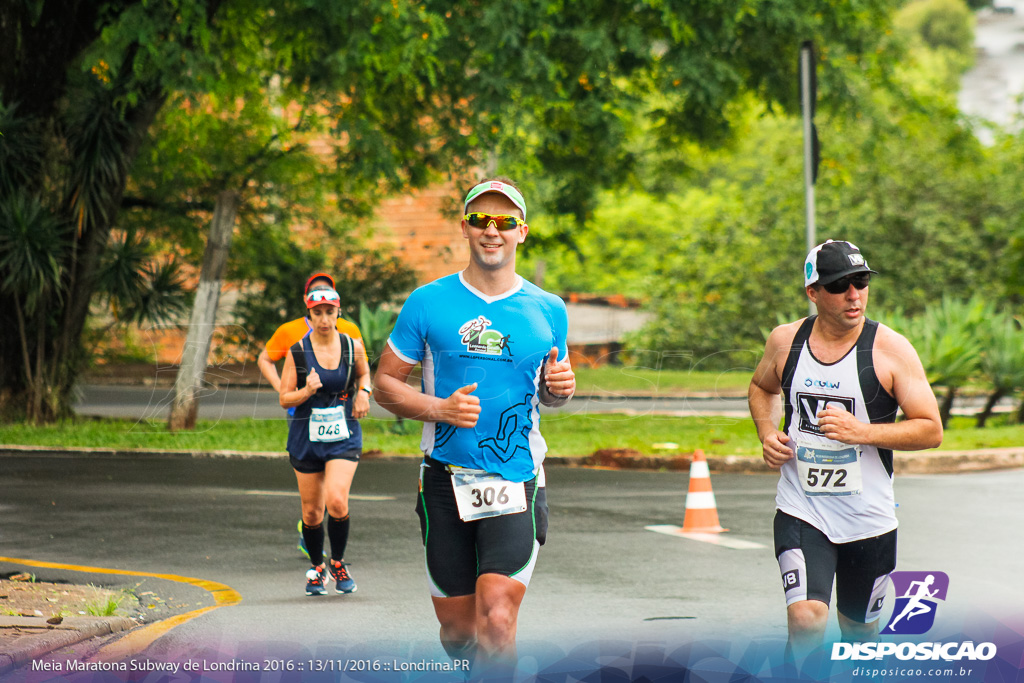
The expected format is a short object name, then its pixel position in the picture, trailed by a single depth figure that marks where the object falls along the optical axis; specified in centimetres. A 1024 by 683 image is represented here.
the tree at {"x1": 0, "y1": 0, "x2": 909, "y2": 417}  2806
